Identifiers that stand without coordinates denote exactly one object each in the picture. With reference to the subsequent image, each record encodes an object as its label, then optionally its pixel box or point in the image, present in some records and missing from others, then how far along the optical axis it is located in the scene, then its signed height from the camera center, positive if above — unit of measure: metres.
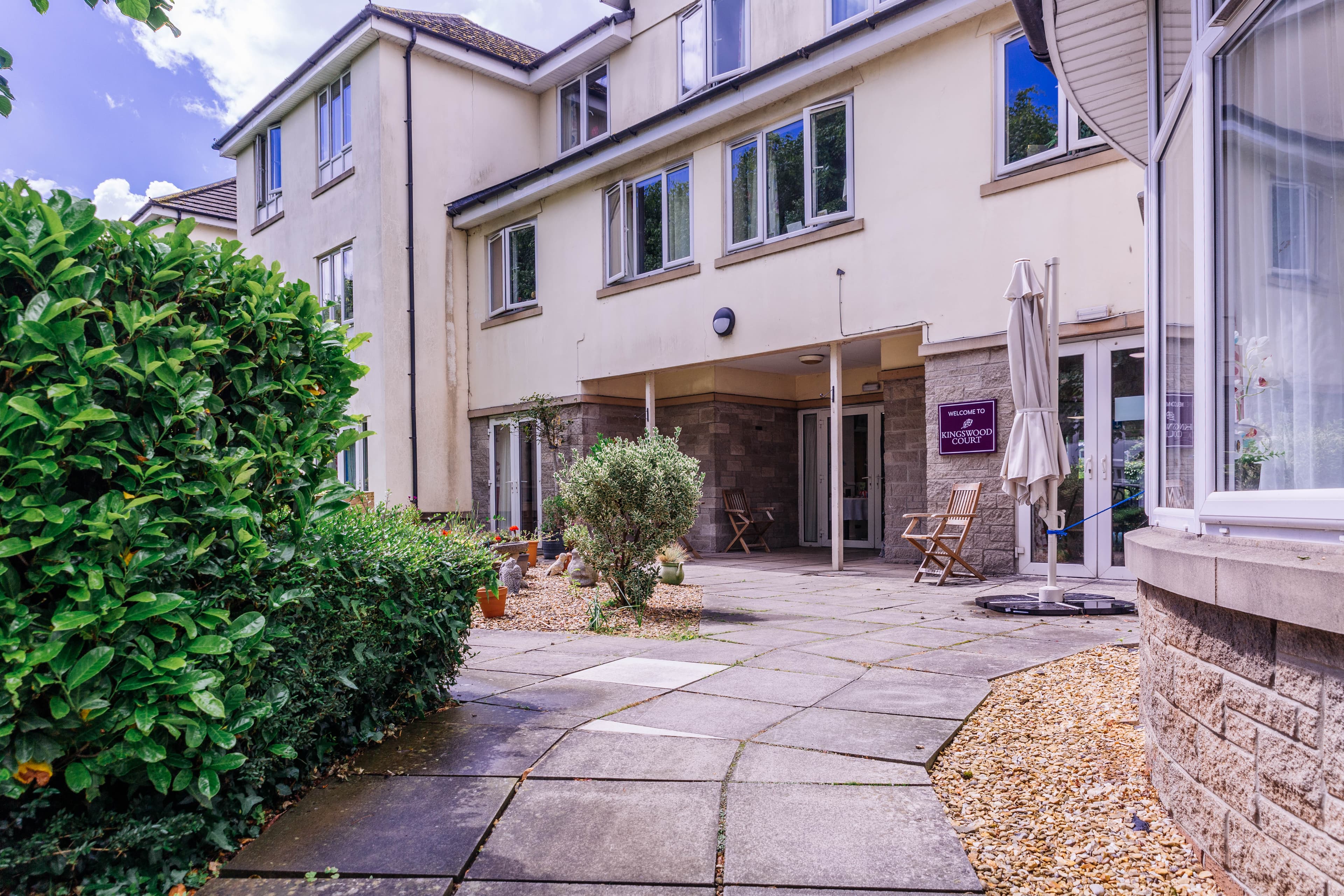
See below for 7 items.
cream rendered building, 7.69 +2.37
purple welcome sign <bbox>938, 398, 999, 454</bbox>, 7.90 +0.14
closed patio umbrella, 6.18 +0.30
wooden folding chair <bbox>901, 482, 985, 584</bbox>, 7.71 -0.85
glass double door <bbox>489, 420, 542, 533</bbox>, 13.34 -0.50
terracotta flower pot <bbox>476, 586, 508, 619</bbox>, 6.44 -1.20
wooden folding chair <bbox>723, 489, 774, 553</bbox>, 12.16 -1.08
